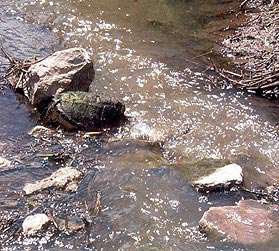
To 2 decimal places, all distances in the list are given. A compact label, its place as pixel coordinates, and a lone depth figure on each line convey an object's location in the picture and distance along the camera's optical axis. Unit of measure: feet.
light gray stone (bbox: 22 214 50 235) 16.76
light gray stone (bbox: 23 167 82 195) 18.72
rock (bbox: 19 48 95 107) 23.85
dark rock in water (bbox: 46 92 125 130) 22.41
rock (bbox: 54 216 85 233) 17.01
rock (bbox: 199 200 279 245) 17.12
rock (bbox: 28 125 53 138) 21.95
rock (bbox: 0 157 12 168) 20.02
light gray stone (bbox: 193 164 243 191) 19.16
